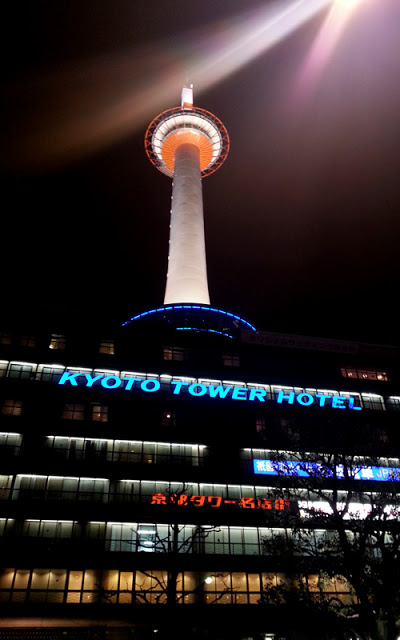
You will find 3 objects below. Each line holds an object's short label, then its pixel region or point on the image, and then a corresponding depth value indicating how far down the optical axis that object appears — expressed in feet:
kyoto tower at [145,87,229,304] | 203.41
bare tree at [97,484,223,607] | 120.57
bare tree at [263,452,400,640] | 68.85
